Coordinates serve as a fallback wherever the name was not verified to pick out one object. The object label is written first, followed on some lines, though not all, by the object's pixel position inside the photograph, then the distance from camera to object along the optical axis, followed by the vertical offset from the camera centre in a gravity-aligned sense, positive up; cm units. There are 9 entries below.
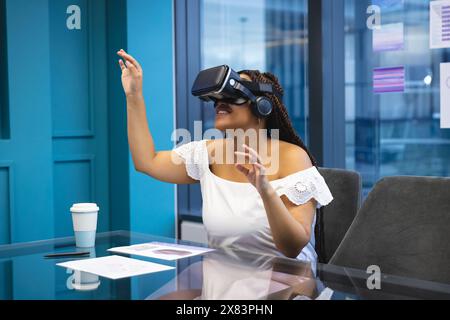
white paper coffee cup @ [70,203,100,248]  172 -29
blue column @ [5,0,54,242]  311 +3
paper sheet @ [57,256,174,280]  135 -34
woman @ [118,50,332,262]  171 -19
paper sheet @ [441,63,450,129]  251 +12
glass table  115 -34
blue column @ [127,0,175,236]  351 +21
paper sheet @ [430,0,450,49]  248 +41
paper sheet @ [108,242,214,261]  155 -34
